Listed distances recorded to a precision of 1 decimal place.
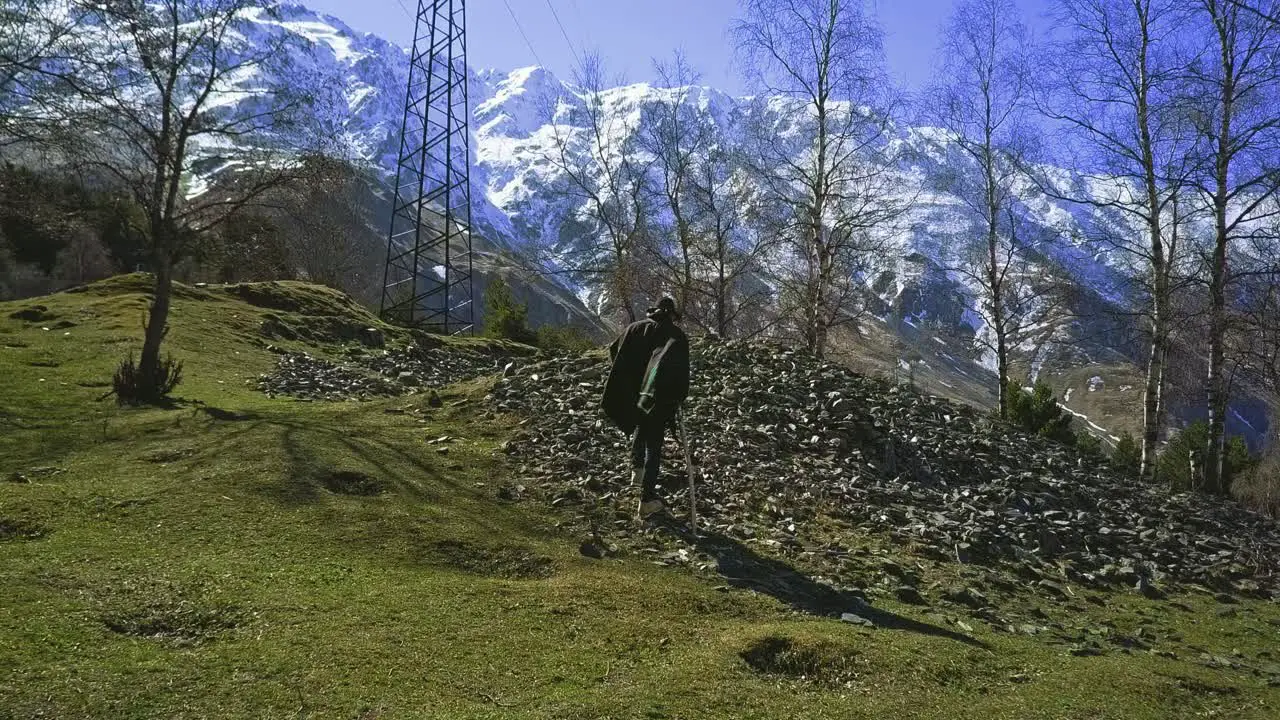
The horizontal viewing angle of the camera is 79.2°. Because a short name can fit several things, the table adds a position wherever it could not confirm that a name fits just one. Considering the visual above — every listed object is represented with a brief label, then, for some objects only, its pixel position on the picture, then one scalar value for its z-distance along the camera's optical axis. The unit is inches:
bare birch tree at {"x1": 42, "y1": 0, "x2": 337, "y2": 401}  480.7
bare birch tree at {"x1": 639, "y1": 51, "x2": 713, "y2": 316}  946.7
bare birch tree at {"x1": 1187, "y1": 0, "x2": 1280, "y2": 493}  670.5
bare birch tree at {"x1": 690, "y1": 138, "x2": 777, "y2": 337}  924.0
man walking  319.9
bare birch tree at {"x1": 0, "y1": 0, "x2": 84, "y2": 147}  400.8
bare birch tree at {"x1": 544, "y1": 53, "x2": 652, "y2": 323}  975.0
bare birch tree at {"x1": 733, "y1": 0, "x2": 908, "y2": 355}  848.9
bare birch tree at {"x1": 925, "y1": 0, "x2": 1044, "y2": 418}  1000.2
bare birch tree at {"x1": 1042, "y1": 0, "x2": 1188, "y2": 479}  732.7
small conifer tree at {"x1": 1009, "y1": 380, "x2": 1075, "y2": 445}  1174.3
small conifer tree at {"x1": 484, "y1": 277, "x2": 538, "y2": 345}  1489.9
